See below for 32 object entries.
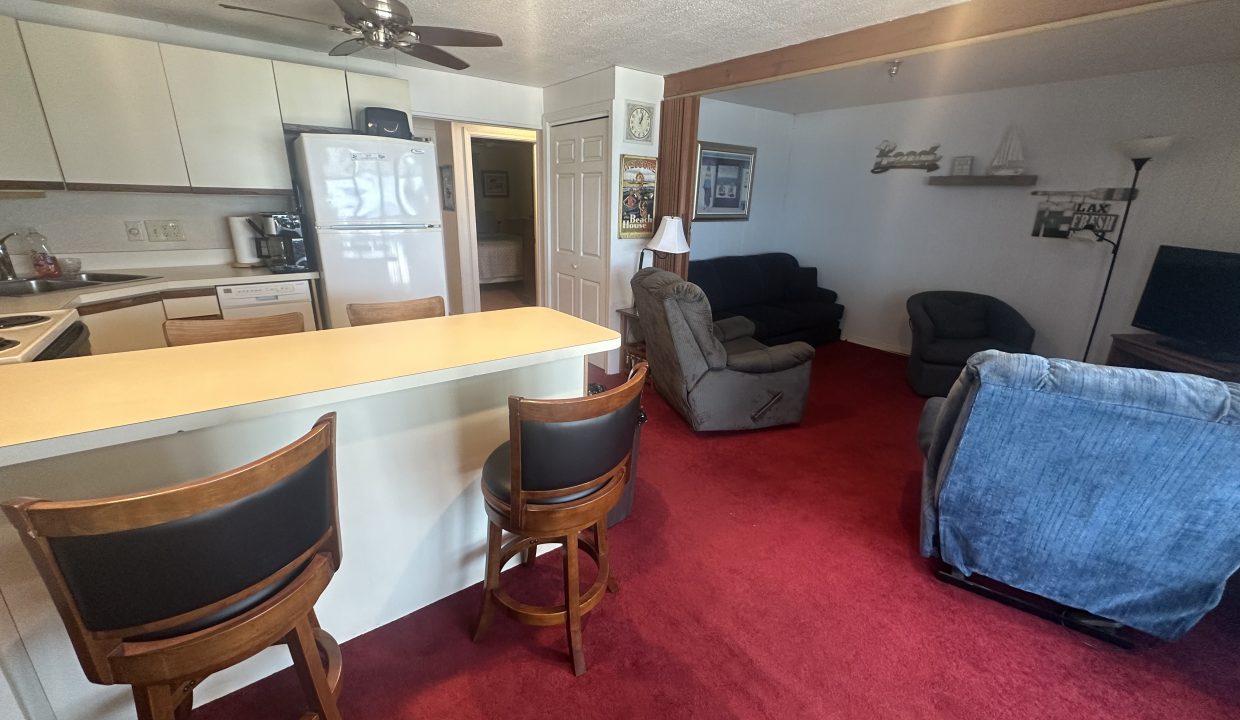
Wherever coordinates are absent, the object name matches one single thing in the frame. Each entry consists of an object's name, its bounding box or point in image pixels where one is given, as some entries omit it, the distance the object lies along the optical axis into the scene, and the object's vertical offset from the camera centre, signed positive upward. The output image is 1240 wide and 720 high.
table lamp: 3.63 -0.16
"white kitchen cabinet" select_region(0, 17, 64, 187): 2.27 +0.36
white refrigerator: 2.90 -0.04
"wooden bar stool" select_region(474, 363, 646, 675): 1.17 -0.72
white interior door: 3.74 -0.02
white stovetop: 1.43 -0.45
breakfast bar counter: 1.00 -0.58
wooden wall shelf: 3.79 +0.37
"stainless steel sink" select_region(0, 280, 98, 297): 2.38 -0.43
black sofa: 4.52 -0.77
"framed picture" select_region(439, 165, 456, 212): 5.03 +0.24
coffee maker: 3.07 -0.22
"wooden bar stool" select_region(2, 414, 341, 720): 0.68 -0.57
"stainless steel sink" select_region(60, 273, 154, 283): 2.65 -0.42
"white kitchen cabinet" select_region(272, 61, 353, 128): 2.94 +0.70
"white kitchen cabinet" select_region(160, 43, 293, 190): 2.69 +0.51
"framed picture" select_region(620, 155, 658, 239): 3.67 +0.16
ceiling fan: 1.83 +0.74
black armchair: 3.66 -0.85
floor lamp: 3.04 +0.47
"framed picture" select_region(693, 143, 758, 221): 4.69 +0.37
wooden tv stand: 2.61 -0.74
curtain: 3.56 +0.40
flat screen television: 2.71 -0.42
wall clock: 3.54 +0.69
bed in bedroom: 6.96 -0.66
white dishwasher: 2.81 -0.56
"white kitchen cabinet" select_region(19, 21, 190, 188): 2.38 +0.50
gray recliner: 2.79 -0.89
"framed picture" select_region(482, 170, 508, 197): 7.37 +0.44
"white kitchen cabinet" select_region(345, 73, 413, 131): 3.16 +0.77
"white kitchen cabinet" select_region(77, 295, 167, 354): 2.38 -0.62
